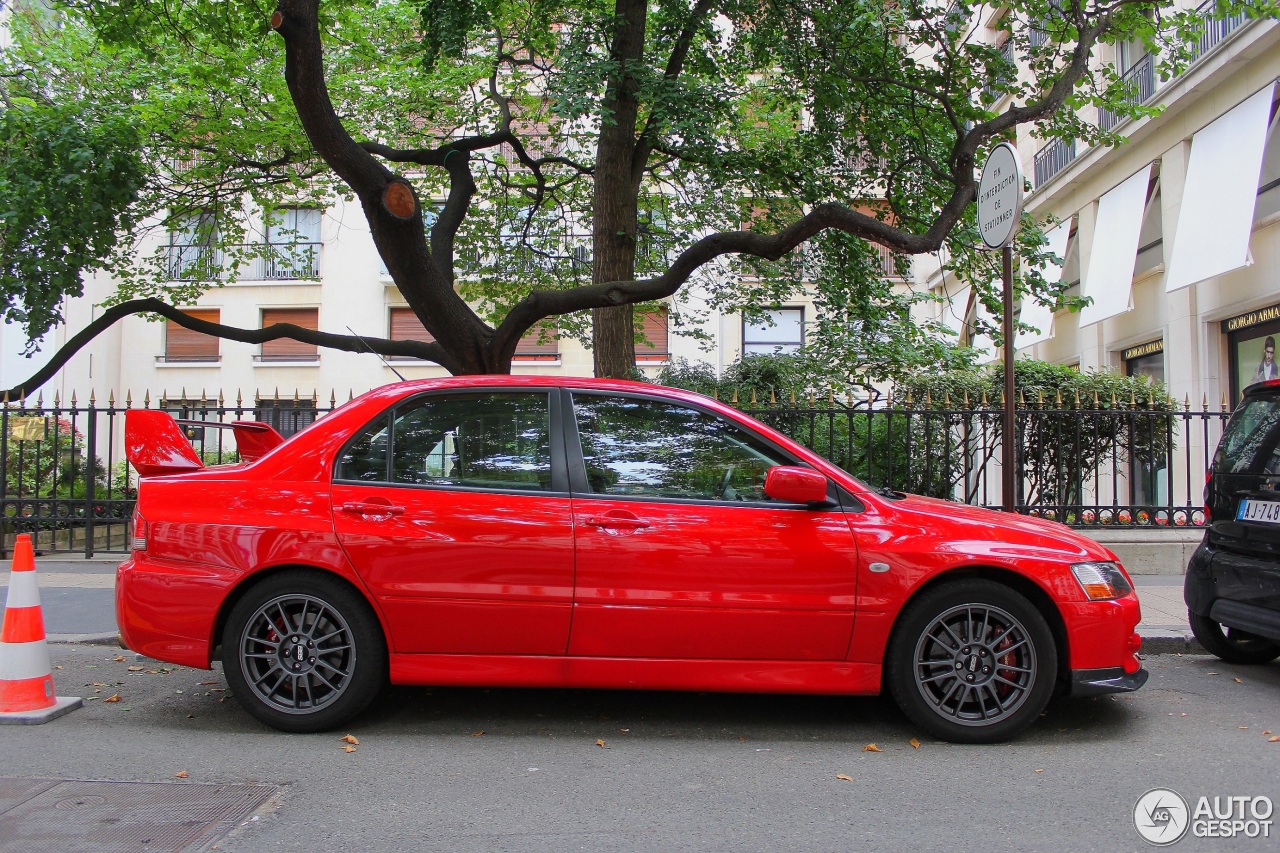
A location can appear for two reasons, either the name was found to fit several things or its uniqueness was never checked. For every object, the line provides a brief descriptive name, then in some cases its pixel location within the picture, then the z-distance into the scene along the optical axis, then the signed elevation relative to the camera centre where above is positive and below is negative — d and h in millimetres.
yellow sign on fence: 9977 +284
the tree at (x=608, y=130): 8352 +3774
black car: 5191 -568
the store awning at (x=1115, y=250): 16516 +3744
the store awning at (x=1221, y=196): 12812 +3756
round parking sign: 6184 +1792
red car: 4266 -654
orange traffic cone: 4590 -1012
